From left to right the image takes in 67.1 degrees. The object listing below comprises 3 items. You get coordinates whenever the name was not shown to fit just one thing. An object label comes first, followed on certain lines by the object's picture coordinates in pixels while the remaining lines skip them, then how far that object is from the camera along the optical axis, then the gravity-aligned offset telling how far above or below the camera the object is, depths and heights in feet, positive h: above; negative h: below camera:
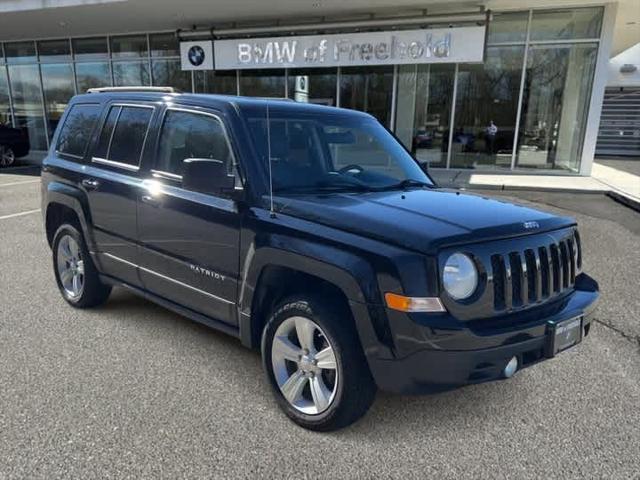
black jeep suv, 7.89 -2.56
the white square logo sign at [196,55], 52.90 +5.84
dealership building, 43.80 +5.17
